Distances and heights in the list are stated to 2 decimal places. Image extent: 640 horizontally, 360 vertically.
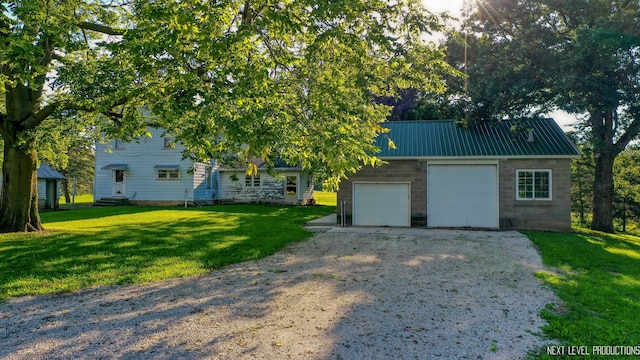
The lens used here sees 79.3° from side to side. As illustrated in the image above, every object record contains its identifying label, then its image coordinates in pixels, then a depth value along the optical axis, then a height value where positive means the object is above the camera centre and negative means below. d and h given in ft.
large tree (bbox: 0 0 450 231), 20.83 +7.34
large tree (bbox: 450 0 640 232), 45.32 +14.75
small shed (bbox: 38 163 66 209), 72.73 -0.40
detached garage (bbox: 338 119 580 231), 46.85 +0.20
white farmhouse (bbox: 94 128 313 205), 82.99 +0.87
